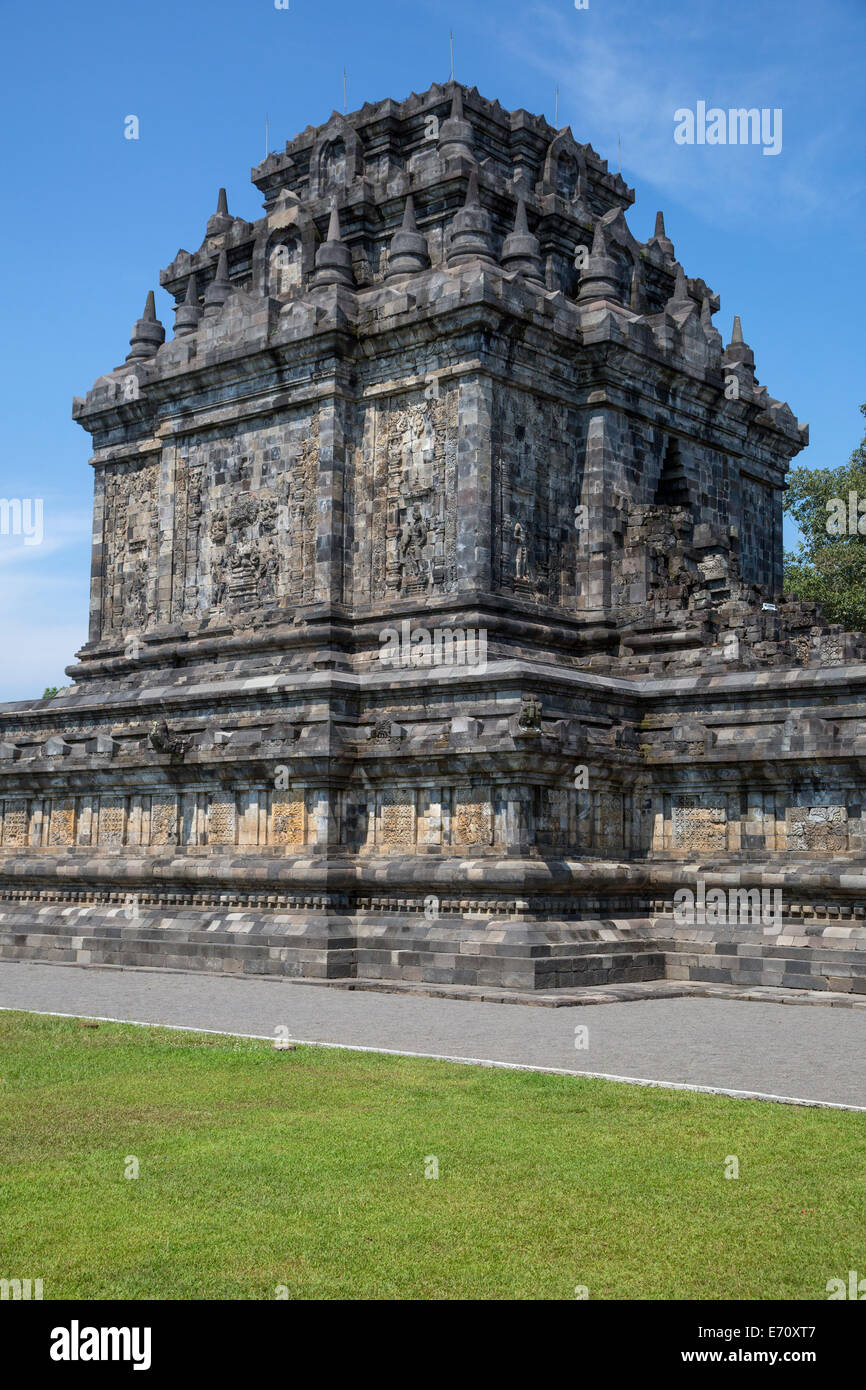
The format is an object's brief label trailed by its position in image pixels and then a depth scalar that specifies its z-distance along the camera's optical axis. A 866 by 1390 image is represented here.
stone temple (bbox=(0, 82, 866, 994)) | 22.09
